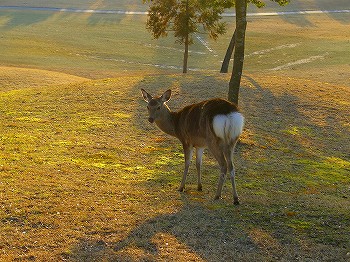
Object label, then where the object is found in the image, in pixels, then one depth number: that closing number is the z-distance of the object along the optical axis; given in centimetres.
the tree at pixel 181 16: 3997
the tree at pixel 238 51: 1861
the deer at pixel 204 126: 1109
